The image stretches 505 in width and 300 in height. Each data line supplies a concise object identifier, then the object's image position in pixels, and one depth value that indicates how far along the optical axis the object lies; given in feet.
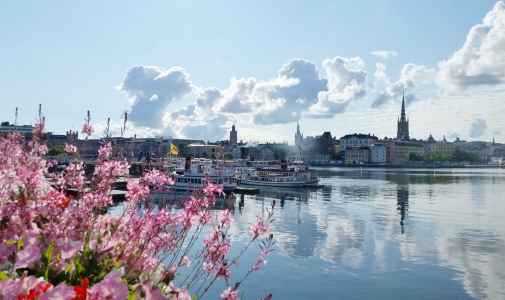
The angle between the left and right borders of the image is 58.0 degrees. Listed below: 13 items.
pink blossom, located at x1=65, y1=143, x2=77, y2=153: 12.17
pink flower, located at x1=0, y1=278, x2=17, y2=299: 6.57
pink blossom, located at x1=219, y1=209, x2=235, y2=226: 12.42
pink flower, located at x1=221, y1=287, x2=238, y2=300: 11.45
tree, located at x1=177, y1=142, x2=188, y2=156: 579.48
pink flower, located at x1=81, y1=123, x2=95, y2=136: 11.97
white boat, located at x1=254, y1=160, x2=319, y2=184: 231.71
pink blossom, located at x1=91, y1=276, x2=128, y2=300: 6.73
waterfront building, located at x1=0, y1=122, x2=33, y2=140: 409.37
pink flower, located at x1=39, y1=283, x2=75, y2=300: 6.36
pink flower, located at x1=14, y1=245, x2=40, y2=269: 8.07
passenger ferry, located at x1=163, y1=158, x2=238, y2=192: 184.44
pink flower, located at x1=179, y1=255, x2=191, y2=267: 12.97
